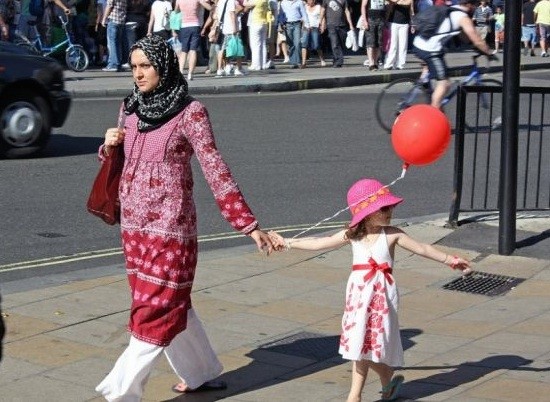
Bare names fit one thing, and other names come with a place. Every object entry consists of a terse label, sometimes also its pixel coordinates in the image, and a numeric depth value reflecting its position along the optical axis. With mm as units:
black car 14445
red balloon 6508
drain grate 8656
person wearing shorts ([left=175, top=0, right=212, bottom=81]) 24297
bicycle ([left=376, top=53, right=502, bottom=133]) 16180
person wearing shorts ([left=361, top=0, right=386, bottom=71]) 27656
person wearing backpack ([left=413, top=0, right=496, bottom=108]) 16547
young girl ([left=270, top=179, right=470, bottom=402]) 6000
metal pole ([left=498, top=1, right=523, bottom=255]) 9328
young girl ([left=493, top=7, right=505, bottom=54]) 35812
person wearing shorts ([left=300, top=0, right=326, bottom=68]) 28891
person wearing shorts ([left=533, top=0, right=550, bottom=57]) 35062
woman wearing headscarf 5883
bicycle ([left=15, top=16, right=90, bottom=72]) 26688
